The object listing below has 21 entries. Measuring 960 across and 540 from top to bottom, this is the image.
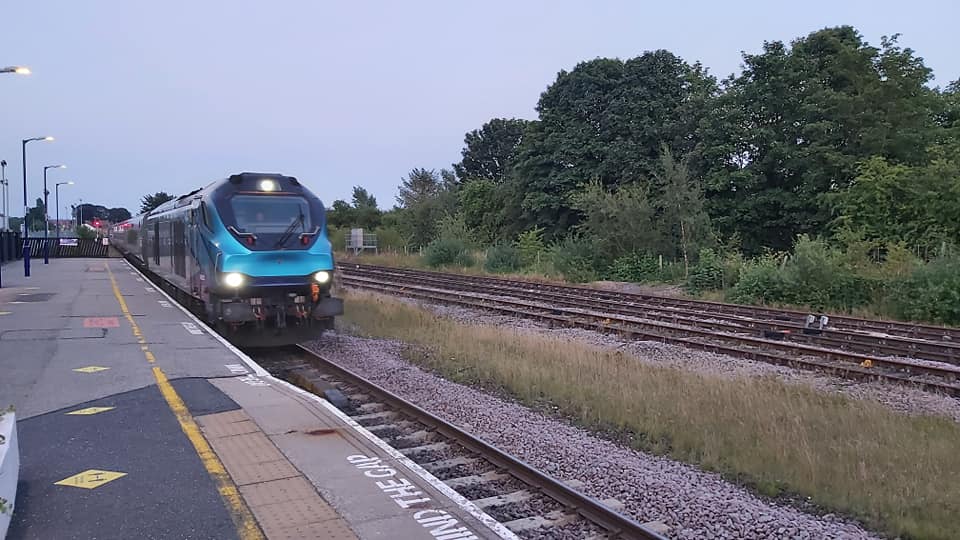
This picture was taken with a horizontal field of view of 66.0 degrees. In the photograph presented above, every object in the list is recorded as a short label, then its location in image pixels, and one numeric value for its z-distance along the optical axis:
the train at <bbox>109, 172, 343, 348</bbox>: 12.69
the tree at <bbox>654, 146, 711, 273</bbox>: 30.31
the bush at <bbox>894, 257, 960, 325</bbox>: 17.20
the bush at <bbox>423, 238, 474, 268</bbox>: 42.69
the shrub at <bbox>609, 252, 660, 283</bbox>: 31.41
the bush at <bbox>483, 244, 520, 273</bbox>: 39.38
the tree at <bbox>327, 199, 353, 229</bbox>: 76.94
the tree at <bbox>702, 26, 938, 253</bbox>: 32.41
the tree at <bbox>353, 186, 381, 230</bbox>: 76.25
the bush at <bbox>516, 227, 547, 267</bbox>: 39.09
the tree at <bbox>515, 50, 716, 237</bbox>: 39.47
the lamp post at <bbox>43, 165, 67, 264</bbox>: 47.61
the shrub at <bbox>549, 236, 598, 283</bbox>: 32.81
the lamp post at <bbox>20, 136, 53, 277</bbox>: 31.95
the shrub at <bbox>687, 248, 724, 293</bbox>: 26.03
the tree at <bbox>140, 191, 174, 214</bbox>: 122.91
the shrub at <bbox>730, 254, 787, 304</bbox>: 21.70
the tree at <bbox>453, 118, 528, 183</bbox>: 82.06
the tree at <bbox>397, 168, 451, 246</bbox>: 59.25
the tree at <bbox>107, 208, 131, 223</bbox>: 173.12
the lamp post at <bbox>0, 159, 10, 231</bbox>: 44.65
